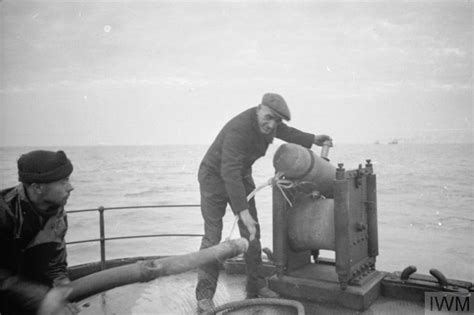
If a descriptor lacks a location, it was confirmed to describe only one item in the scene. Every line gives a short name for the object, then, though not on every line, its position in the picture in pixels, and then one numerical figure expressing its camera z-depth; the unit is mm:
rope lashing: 3686
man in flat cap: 3482
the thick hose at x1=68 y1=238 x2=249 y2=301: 1692
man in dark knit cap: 2129
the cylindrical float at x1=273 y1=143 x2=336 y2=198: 3561
